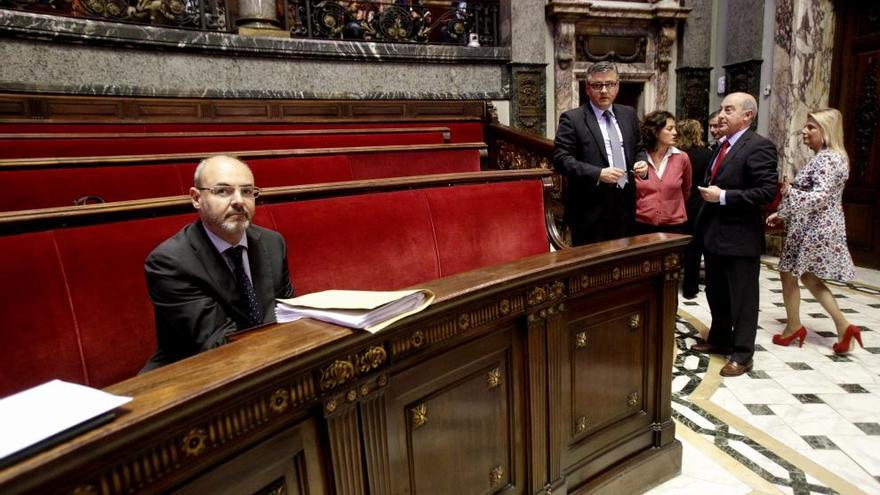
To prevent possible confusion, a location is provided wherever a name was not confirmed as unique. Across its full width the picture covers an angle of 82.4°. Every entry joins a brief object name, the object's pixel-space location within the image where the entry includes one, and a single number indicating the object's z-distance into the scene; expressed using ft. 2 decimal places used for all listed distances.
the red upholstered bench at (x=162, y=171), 6.14
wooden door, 14.94
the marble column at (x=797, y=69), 16.03
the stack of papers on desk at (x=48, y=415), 1.79
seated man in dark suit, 3.91
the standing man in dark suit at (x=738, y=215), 7.82
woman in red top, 10.53
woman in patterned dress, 8.55
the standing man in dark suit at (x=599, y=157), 7.82
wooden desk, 2.31
